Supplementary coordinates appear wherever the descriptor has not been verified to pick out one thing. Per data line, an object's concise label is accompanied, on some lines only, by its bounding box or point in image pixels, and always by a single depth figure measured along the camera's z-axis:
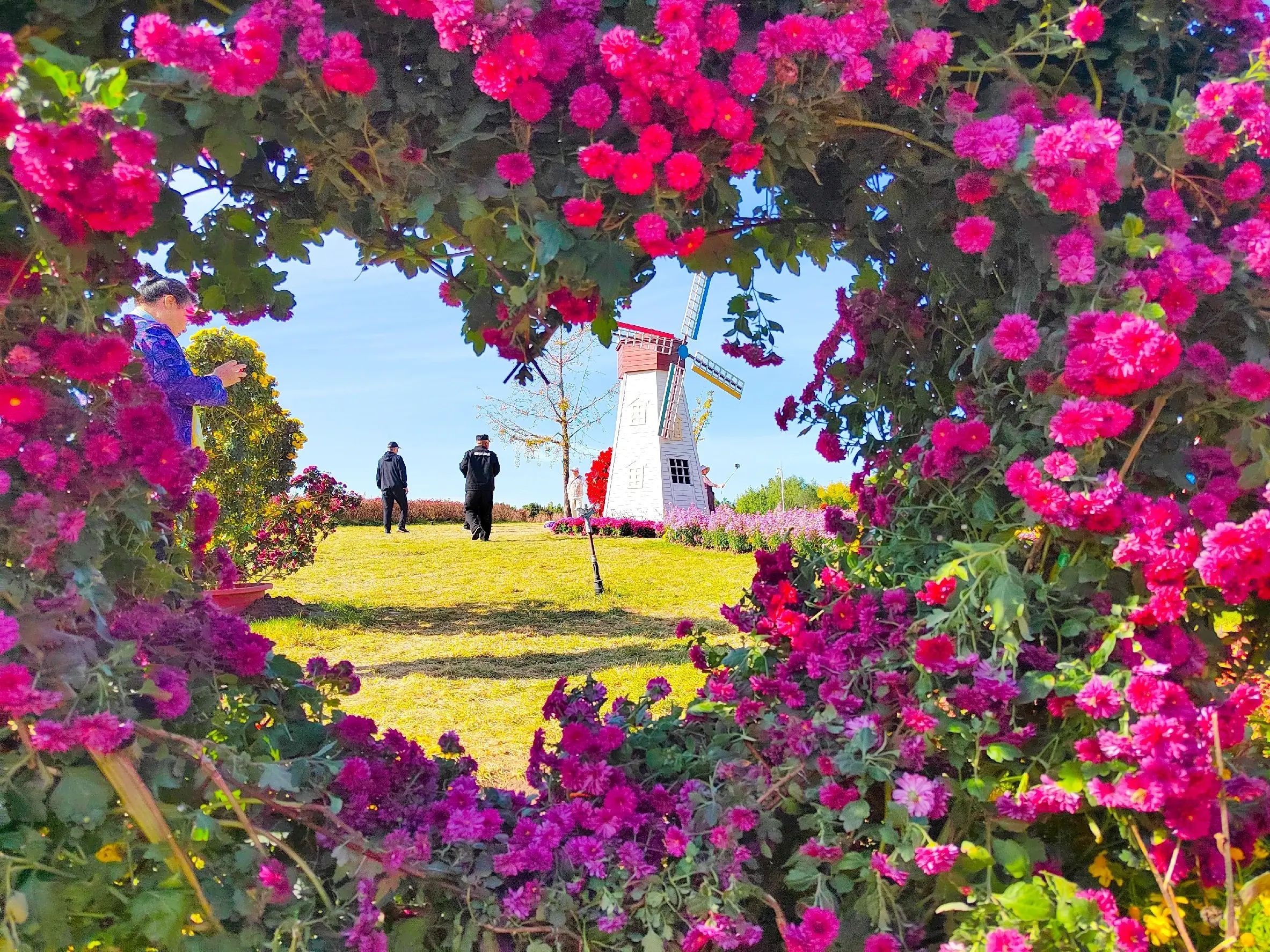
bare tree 24.44
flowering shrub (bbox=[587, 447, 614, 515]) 23.34
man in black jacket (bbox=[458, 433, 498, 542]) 15.41
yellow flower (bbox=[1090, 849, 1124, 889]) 2.08
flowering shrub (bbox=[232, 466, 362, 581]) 8.22
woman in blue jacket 3.55
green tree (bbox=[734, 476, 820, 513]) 20.58
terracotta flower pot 5.23
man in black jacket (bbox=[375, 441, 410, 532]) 16.41
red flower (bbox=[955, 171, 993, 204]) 2.01
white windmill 20.20
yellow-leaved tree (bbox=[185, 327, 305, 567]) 8.05
